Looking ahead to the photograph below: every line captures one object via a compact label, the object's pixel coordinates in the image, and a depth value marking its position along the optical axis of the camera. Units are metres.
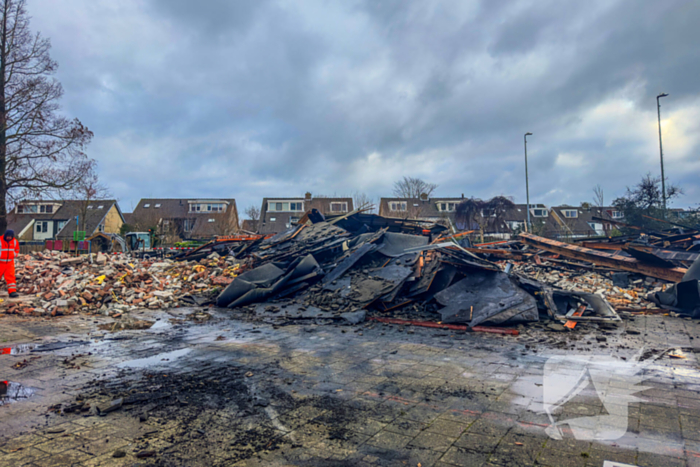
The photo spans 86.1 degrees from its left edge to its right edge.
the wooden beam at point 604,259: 9.36
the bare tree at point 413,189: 45.12
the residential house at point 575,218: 45.25
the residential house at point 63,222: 40.81
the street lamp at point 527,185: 24.53
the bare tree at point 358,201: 43.31
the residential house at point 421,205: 42.62
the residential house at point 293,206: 43.78
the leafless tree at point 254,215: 43.75
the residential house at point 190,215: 38.53
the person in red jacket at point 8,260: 8.84
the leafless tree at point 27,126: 15.85
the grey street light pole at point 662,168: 19.84
